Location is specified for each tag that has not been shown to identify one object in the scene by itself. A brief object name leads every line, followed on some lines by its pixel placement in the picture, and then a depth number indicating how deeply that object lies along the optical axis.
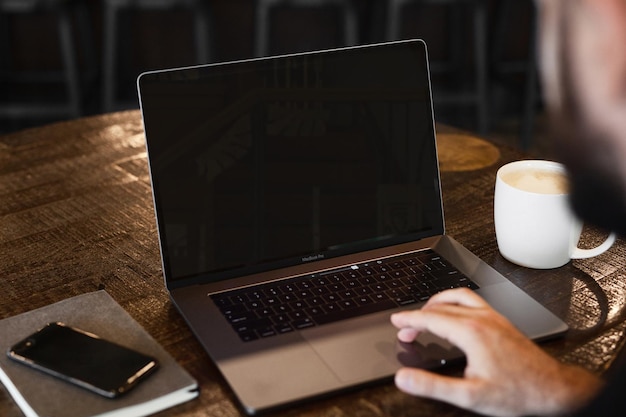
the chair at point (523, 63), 3.41
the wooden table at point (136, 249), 0.87
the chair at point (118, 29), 2.79
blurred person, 0.64
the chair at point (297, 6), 2.80
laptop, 0.93
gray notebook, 0.79
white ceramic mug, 1.04
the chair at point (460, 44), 2.93
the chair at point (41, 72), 2.76
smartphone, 0.82
